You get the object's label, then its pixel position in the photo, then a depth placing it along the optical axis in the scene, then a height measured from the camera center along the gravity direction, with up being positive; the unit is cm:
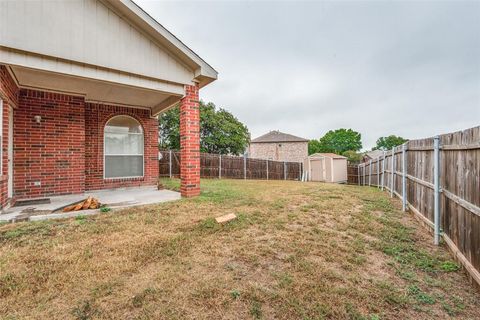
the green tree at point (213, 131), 2128 +285
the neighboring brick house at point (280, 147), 3459 +188
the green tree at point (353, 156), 3901 +58
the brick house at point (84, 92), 425 +181
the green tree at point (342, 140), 6638 +575
